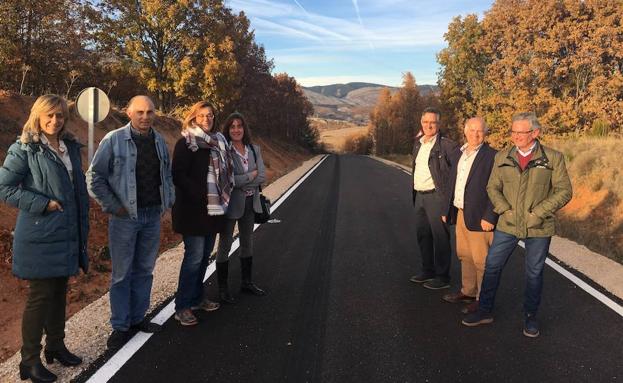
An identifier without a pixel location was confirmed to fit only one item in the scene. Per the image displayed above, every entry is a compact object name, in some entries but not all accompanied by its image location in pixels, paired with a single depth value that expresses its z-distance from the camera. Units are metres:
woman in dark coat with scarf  4.22
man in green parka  4.07
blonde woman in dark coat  3.15
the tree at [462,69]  37.00
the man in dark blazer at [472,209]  4.60
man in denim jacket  3.67
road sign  8.22
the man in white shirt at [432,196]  5.20
